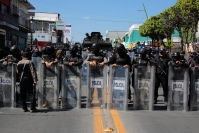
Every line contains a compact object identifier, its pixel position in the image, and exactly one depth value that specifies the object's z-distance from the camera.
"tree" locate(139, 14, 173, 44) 62.12
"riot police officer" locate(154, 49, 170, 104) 10.84
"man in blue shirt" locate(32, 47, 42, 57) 17.75
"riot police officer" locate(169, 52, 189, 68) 9.81
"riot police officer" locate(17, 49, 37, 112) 9.13
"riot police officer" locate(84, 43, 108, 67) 10.12
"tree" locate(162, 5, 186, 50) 41.97
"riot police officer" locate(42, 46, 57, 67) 9.82
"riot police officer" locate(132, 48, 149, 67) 11.03
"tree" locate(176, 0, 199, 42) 34.91
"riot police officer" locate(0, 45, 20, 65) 10.05
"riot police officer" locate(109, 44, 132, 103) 10.25
